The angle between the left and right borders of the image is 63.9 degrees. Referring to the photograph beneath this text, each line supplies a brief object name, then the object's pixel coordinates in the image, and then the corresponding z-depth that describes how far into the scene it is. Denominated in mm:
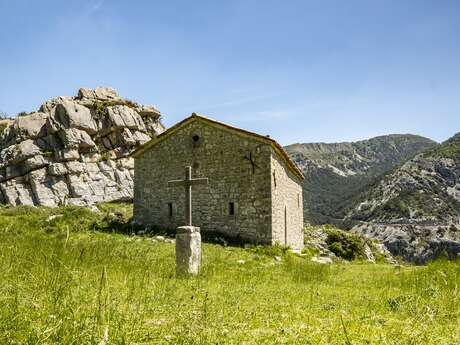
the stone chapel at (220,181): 18484
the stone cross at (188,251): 9320
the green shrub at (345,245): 24031
